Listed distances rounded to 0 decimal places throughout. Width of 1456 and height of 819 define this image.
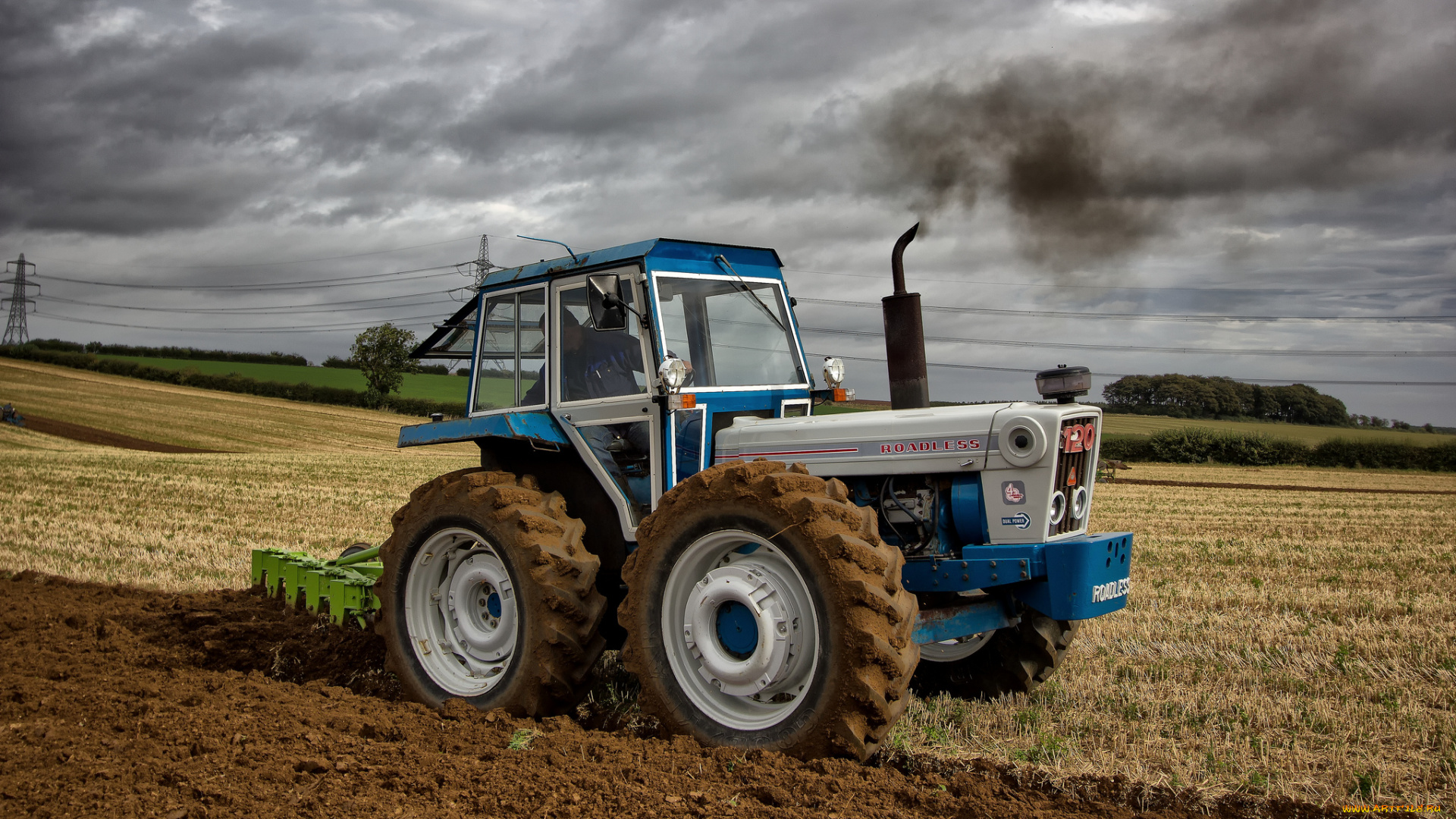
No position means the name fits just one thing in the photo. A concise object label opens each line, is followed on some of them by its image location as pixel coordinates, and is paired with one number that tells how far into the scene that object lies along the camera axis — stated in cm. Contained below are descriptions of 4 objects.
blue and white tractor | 413
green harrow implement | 695
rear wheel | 483
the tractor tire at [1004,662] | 535
